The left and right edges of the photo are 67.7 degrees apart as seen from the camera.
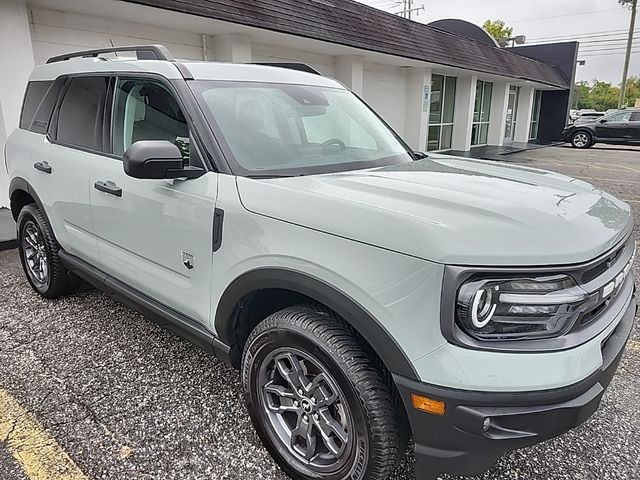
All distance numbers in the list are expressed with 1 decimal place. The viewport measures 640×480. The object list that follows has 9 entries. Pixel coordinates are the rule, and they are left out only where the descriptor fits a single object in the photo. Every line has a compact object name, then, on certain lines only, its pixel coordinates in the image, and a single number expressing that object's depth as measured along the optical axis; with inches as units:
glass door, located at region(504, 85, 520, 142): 941.2
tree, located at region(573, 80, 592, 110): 3272.6
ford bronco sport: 62.0
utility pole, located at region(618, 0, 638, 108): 1574.8
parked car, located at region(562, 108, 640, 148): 828.0
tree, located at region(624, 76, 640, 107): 3338.1
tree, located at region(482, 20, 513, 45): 2262.6
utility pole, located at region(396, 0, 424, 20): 2272.0
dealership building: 262.2
